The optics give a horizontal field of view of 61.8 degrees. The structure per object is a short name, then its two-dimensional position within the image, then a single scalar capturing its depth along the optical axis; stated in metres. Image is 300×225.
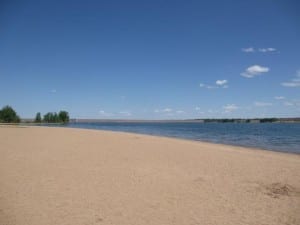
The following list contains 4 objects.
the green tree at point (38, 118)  115.94
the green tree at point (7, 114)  86.12
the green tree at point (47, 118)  120.74
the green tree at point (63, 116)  127.17
